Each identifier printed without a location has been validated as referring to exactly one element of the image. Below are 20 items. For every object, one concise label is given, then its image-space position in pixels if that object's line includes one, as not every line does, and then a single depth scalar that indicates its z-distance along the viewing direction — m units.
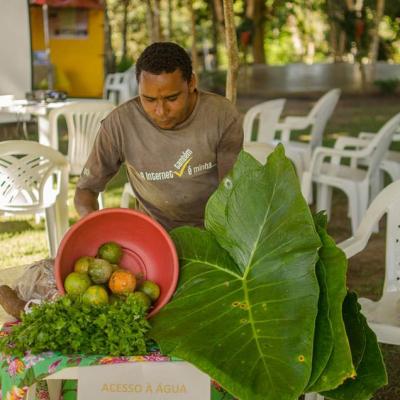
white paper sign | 2.15
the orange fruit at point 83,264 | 2.32
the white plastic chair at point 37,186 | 4.98
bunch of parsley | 2.09
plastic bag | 2.45
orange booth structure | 16.95
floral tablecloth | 2.12
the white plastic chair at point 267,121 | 6.96
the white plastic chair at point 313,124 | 7.11
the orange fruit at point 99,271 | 2.29
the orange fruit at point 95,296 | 2.18
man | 2.91
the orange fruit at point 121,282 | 2.26
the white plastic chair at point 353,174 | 5.98
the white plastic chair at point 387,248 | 3.23
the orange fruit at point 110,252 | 2.39
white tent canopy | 10.17
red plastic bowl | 2.33
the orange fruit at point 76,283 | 2.22
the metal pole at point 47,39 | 15.78
